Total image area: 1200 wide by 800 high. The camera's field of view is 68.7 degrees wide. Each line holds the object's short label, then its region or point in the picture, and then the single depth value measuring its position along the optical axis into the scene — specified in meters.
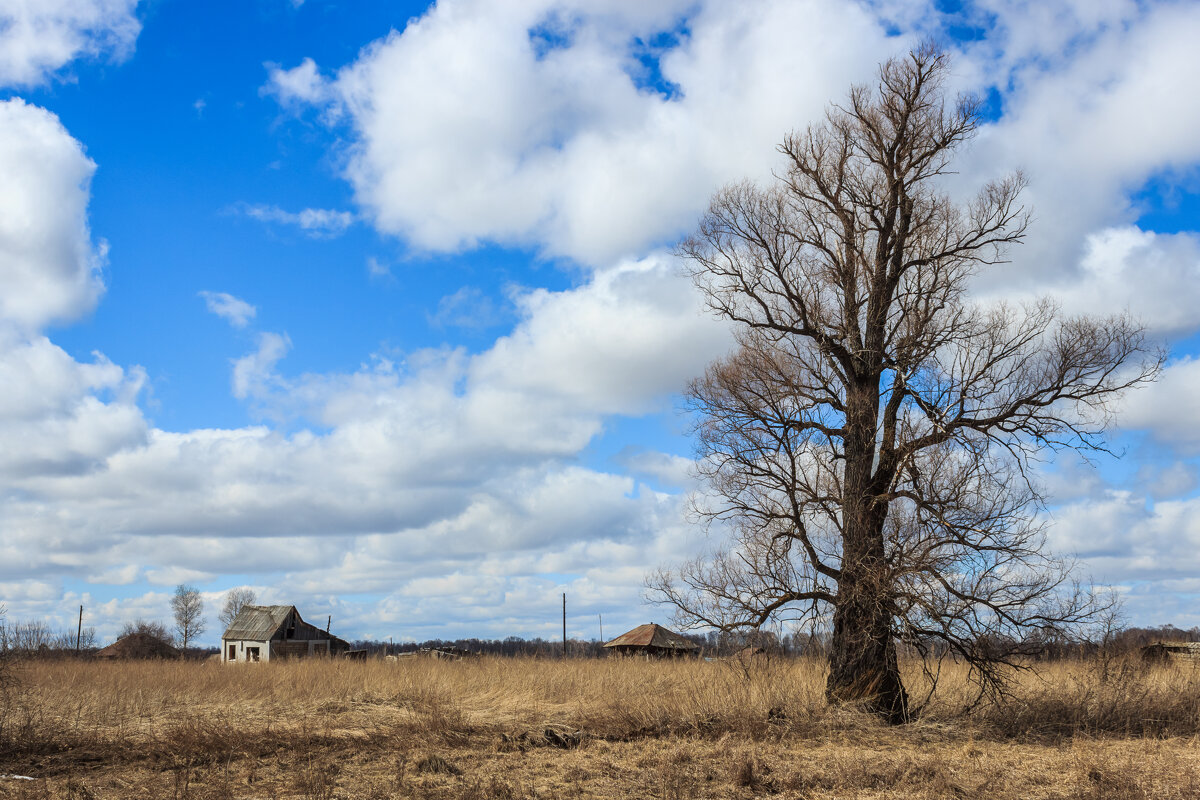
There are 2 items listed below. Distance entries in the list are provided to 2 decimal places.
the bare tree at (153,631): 74.60
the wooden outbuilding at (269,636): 59.72
